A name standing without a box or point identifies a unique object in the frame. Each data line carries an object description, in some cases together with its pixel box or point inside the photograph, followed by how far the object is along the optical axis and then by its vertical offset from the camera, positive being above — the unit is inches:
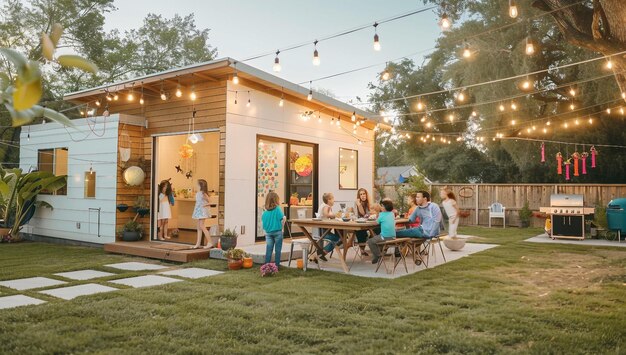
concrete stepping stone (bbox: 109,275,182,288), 242.5 -49.6
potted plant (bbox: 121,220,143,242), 385.7 -33.8
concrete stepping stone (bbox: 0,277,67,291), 232.8 -49.2
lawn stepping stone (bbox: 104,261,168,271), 295.0 -50.0
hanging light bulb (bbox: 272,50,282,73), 294.6 +85.0
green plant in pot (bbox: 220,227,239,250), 331.9 -34.5
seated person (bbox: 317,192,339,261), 320.8 -26.5
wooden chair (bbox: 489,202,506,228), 660.7 -23.3
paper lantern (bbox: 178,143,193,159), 406.9 +39.6
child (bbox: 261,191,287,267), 287.4 -19.3
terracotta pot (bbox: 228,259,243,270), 292.4 -46.2
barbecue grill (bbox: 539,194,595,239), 490.0 -21.0
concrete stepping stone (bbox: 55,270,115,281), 258.8 -49.2
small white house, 361.4 +44.3
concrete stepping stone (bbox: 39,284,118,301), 212.1 -48.8
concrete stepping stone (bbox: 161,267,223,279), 273.1 -50.0
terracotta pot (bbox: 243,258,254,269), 297.9 -46.4
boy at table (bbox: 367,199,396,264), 288.8 -19.1
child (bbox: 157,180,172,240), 400.5 -14.2
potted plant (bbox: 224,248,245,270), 292.7 -42.9
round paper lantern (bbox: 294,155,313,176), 433.4 +27.7
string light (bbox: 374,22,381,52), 265.6 +92.1
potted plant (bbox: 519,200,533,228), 640.4 -29.2
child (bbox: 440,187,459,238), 392.8 -12.2
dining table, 284.4 -20.9
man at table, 311.6 -15.9
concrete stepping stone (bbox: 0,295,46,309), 191.8 -48.7
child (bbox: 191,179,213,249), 345.7 -12.9
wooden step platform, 324.5 -44.1
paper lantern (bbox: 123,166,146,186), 386.3 +14.9
